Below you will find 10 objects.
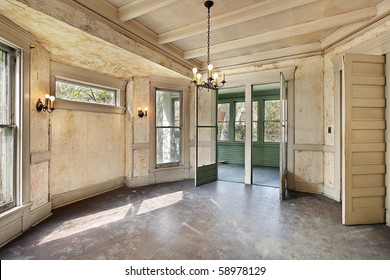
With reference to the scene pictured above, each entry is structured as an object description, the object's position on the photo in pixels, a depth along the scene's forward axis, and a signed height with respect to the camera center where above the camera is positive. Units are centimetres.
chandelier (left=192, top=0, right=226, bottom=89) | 298 +98
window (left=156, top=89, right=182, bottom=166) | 551 +32
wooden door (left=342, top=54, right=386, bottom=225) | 292 -2
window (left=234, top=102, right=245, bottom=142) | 869 +71
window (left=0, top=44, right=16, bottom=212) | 267 +11
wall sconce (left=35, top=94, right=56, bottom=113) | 320 +54
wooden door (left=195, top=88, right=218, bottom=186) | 574 +27
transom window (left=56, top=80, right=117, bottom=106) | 393 +97
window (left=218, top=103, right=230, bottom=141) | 898 +78
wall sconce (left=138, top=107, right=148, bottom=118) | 508 +63
